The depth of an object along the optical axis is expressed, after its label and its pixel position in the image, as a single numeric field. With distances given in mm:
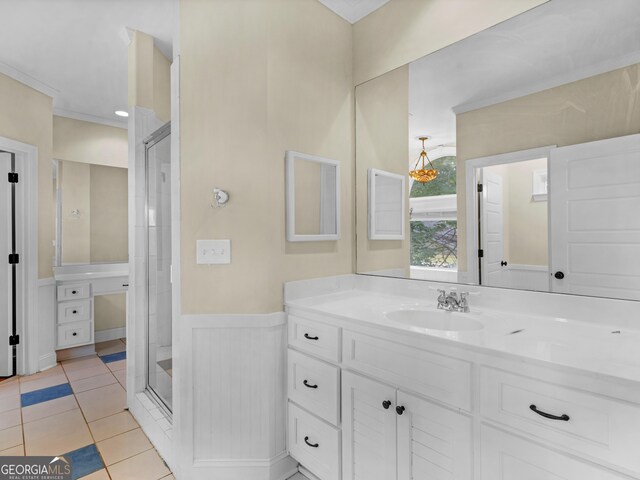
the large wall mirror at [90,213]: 3588
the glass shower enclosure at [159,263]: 2041
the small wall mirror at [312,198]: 1745
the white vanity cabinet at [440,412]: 851
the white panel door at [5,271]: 2943
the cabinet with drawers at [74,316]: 3359
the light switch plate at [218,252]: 1660
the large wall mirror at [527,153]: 1239
